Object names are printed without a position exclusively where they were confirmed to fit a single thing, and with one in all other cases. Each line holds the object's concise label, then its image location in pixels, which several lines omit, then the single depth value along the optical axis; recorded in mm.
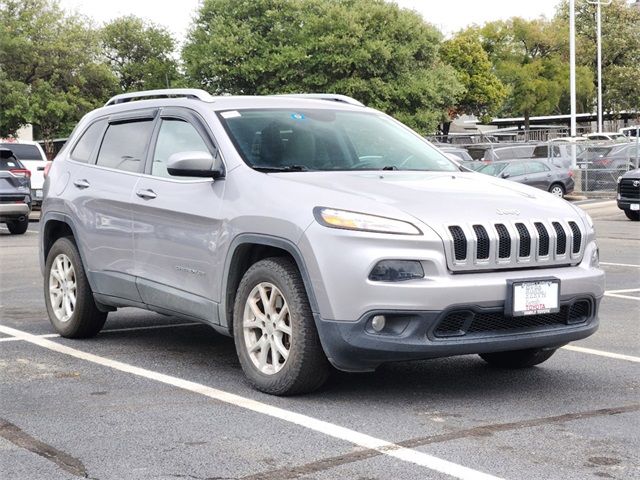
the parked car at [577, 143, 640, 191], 32188
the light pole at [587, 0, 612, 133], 66538
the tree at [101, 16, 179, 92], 72750
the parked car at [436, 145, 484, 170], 32188
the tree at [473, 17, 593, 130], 78000
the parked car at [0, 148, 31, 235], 20750
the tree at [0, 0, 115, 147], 47250
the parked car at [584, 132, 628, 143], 48438
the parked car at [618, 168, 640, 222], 22562
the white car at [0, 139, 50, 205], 26578
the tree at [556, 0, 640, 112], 79188
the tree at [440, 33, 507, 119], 77375
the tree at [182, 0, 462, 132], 55719
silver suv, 5562
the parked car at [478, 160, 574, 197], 31547
